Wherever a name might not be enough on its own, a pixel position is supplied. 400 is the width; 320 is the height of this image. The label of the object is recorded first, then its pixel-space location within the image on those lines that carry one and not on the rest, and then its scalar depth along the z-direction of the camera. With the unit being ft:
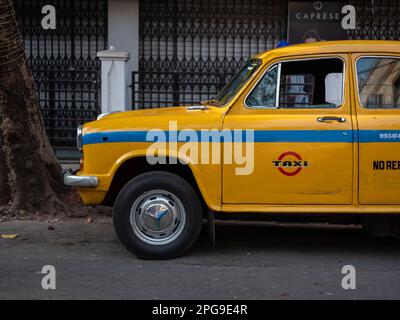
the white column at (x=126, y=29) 40.98
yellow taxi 20.10
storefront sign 41.01
